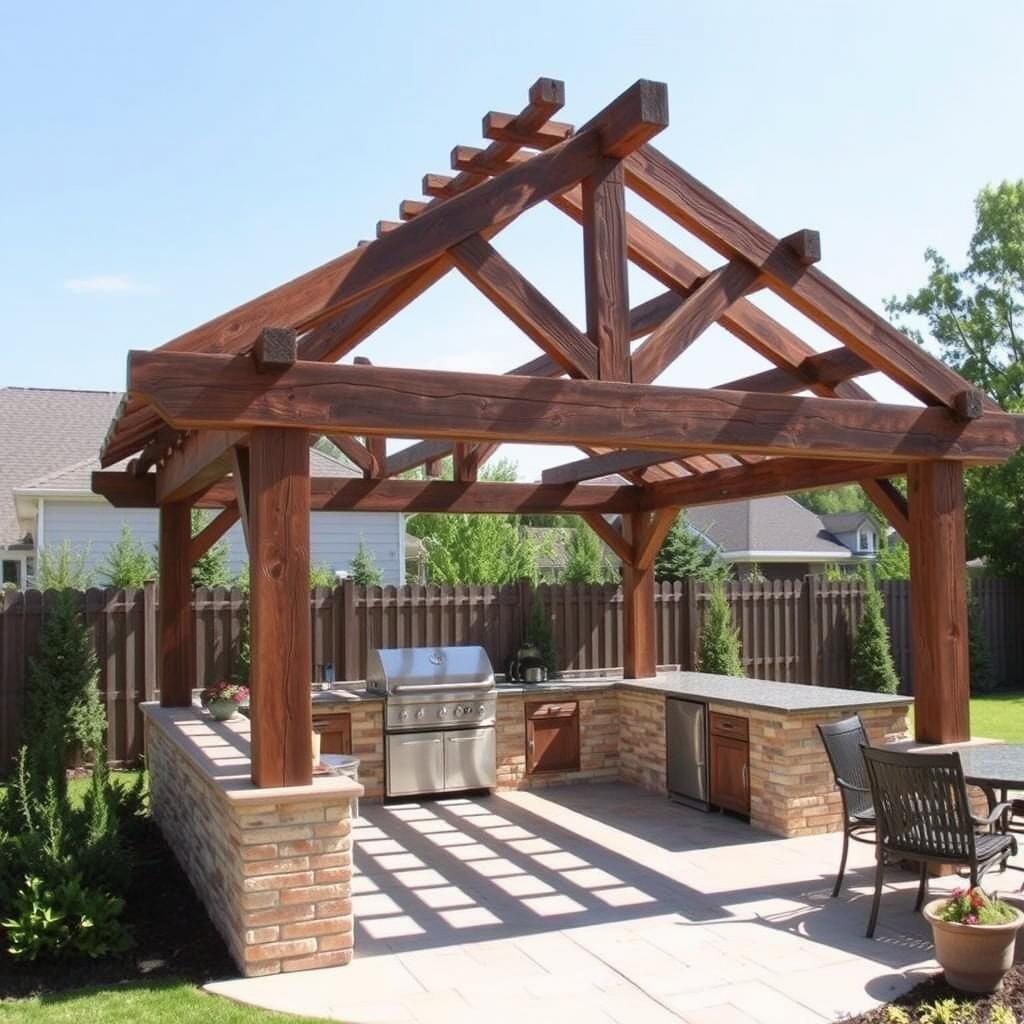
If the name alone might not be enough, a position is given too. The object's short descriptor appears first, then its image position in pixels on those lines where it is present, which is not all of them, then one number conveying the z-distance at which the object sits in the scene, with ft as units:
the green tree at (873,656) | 48.65
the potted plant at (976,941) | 15.35
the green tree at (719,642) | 43.80
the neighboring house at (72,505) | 54.34
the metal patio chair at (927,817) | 17.75
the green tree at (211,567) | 48.44
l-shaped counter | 26.55
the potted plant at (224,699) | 27.22
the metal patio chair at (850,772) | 21.07
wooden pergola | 16.84
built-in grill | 31.19
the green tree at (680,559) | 57.88
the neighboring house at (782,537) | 97.81
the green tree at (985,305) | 84.38
